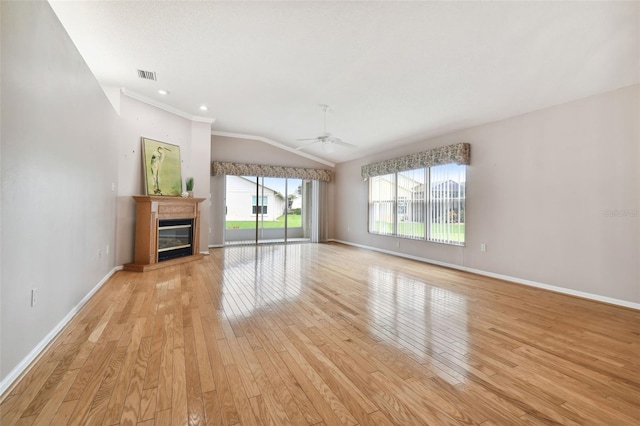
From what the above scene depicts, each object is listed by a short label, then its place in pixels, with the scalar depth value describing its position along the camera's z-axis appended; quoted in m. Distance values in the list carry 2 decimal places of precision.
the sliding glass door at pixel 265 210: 7.96
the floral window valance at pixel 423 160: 5.03
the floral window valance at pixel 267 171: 7.33
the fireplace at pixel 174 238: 5.06
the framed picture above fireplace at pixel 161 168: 5.18
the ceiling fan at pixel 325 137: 4.61
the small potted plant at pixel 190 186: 5.79
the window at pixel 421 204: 5.28
